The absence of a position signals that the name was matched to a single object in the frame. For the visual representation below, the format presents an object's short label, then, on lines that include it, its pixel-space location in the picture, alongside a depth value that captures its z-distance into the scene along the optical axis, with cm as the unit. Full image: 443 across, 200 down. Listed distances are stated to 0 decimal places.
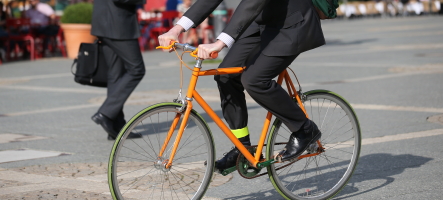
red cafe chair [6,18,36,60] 2648
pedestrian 1058
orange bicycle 593
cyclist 593
